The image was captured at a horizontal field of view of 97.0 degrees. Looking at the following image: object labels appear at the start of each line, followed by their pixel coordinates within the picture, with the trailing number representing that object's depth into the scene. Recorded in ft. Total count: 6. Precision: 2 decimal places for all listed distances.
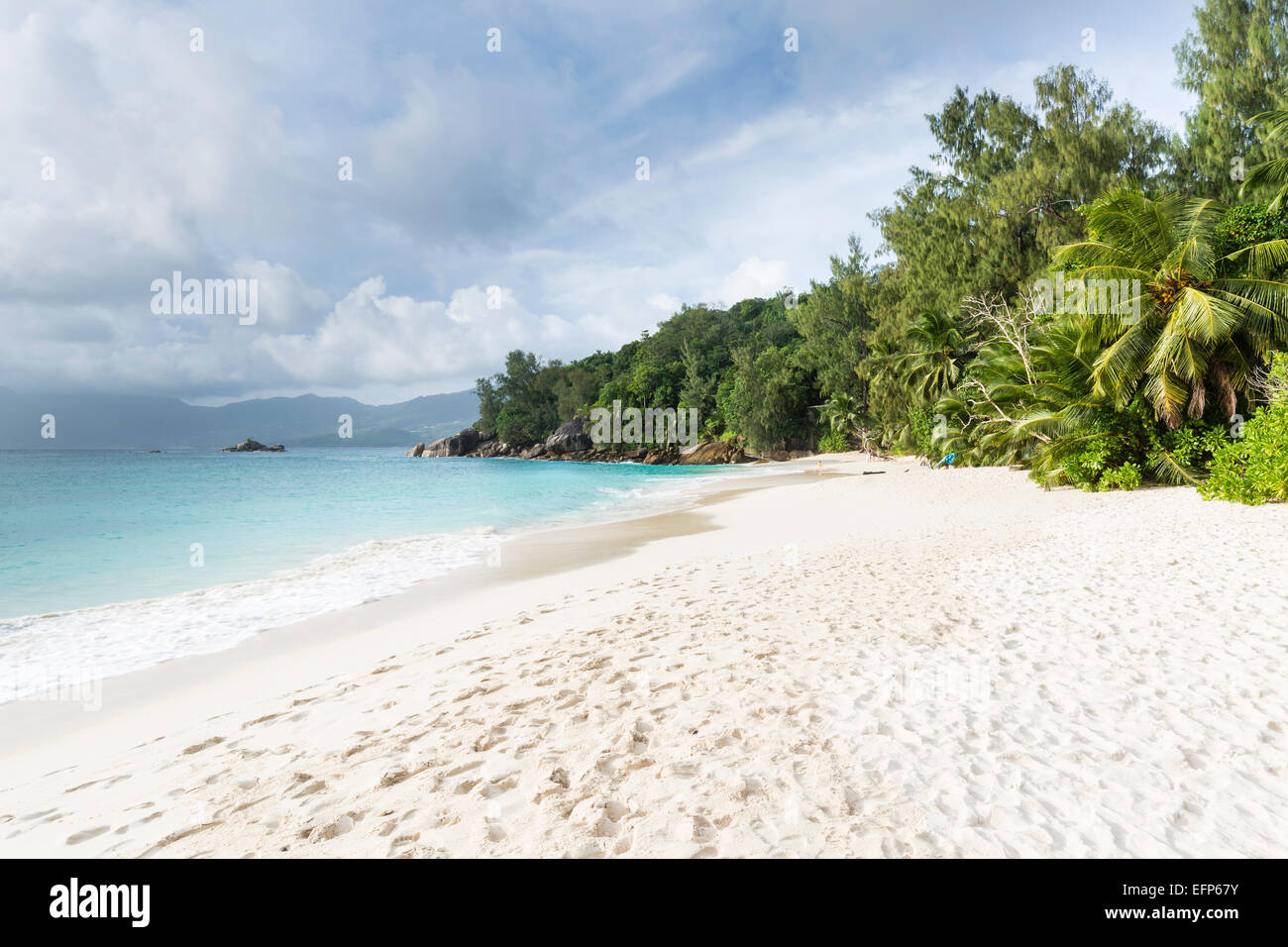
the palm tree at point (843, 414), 172.24
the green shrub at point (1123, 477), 46.91
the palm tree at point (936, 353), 107.14
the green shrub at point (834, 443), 183.42
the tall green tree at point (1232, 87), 71.51
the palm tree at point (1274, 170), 44.52
